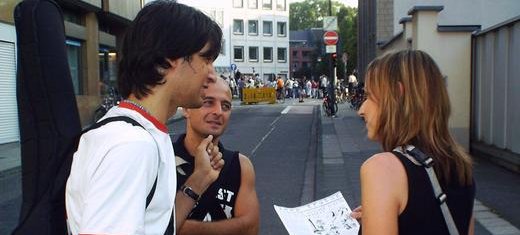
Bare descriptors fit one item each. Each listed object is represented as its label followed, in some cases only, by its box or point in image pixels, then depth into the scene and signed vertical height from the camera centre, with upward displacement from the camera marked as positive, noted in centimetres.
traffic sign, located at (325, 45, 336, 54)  2318 +125
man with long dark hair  131 -11
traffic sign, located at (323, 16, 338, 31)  2461 +235
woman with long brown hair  190 -23
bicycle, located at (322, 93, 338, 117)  2402 -103
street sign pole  2386 +14
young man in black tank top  250 -40
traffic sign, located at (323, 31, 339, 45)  2300 +164
